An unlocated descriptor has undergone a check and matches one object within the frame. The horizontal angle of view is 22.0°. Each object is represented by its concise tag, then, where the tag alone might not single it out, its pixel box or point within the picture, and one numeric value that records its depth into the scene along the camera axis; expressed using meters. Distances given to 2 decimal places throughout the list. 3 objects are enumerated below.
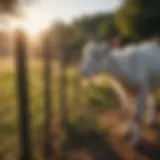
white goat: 2.09
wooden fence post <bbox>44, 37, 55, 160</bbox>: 2.05
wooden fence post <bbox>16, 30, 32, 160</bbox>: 1.78
